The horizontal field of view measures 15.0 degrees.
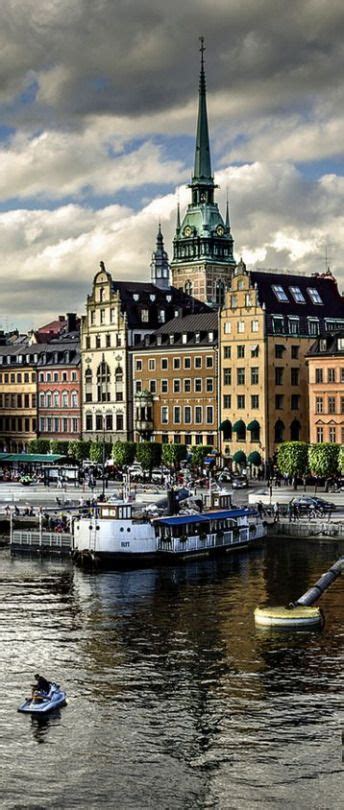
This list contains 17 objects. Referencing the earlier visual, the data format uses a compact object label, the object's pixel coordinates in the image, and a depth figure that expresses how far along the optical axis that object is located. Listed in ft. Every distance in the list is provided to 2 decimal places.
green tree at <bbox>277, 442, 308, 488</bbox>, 423.23
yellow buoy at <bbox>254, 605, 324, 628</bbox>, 224.74
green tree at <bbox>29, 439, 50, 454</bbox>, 577.84
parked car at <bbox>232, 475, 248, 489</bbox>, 436.35
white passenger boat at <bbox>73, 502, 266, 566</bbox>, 309.63
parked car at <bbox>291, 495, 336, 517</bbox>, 366.43
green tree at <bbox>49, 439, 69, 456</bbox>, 561.15
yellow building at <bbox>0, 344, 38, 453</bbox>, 623.77
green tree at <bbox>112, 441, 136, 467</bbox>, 511.40
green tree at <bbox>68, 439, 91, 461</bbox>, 540.93
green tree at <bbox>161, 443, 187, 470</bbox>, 494.18
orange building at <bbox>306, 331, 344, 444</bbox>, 459.32
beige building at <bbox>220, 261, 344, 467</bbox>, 481.05
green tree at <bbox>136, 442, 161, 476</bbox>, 497.46
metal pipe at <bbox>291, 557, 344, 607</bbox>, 241.14
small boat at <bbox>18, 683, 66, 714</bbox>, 174.50
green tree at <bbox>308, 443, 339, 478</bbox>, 414.62
